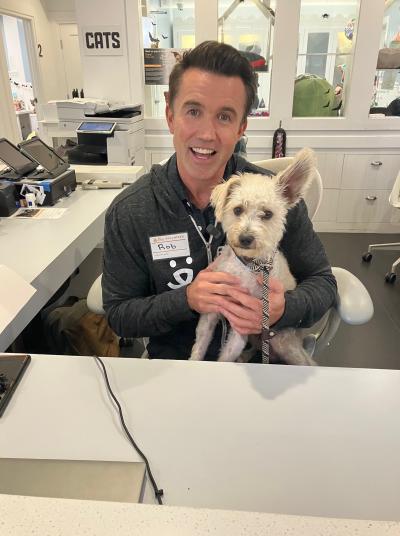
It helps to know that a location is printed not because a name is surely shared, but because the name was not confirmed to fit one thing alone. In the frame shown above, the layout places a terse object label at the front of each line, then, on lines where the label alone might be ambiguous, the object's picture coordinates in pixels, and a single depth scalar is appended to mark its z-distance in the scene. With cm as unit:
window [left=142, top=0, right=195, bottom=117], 411
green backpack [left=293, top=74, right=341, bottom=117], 410
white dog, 110
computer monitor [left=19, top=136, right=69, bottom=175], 238
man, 106
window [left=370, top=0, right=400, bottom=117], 392
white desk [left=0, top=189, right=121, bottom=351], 143
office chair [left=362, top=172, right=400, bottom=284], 334
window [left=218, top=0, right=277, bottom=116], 398
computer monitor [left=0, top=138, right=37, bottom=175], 222
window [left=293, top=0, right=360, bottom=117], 403
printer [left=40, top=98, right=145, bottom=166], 328
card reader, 256
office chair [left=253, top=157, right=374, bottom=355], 121
